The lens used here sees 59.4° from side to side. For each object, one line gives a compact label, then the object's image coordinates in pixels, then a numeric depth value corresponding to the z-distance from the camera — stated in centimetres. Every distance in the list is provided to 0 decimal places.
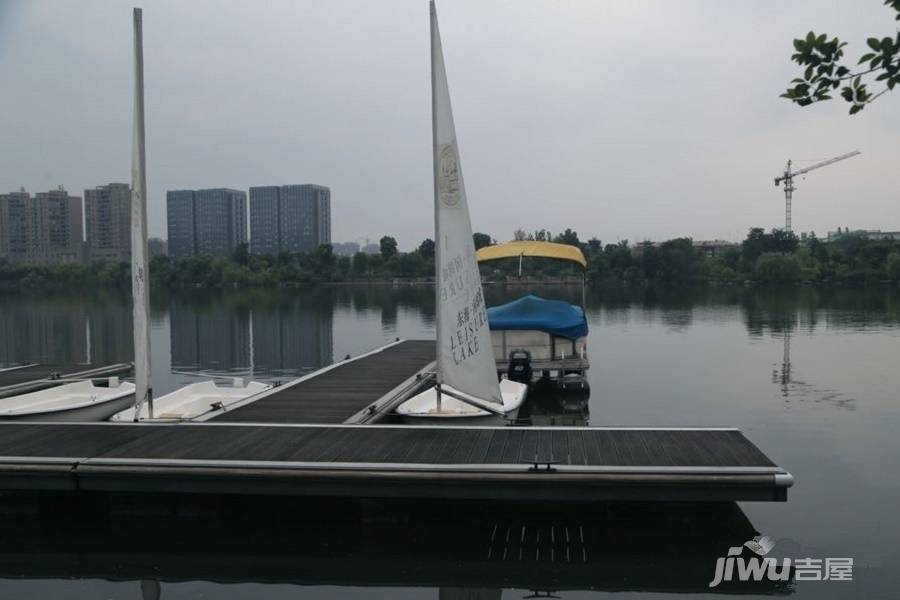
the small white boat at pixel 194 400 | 1481
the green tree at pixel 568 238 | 12212
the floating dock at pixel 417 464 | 978
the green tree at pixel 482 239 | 11406
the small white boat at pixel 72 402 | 1457
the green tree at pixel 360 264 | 12494
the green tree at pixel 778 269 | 10031
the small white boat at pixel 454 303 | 1327
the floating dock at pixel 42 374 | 1820
